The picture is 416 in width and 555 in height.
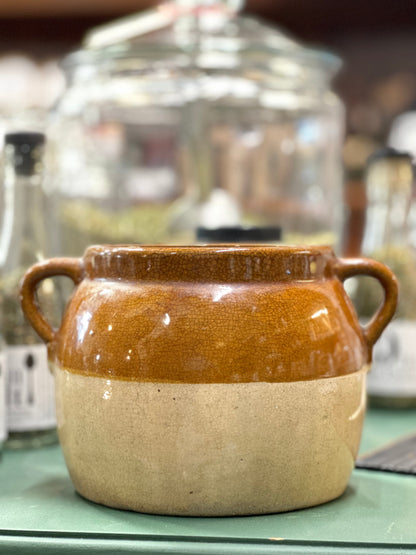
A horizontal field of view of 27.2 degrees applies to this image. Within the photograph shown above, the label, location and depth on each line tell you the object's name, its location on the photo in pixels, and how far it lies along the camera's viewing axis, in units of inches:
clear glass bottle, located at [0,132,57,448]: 24.7
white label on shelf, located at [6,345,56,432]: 24.6
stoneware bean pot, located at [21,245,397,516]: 17.4
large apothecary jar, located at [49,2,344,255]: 36.1
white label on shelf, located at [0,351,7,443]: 23.6
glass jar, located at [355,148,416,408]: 30.3
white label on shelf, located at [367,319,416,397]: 30.3
